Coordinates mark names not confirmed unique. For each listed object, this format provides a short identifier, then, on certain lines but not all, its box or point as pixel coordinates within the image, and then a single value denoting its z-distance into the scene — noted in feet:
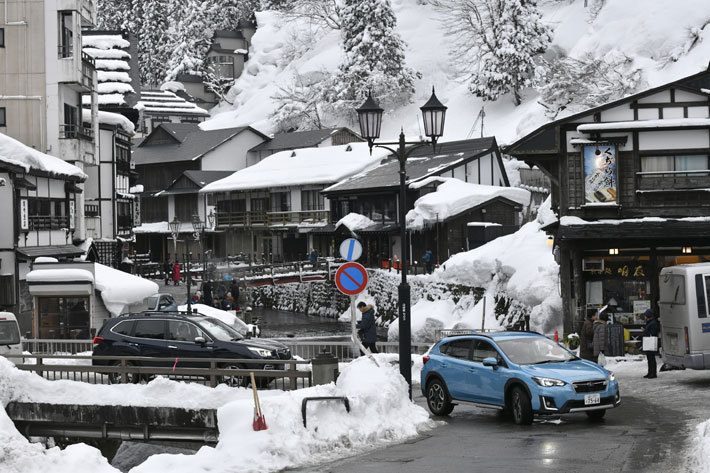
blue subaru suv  57.62
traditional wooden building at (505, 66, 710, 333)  102.17
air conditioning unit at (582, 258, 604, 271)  104.17
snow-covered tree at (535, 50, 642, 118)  224.53
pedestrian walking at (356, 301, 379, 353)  87.25
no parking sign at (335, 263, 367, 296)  61.21
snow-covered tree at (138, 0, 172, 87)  428.56
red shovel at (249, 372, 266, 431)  50.90
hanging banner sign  102.63
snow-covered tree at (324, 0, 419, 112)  310.65
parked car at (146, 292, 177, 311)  134.00
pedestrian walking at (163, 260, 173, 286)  216.17
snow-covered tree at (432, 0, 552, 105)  280.92
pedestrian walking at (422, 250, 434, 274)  175.11
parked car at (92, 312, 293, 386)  73.56
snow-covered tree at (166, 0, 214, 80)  408.26
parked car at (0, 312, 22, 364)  89.71
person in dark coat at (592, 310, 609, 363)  86.84
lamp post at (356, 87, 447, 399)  63.46
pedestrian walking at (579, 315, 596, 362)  89.04
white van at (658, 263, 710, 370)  74.90
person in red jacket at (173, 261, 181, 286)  212.23
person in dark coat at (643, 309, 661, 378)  81.15
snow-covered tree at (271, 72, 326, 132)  328.29
